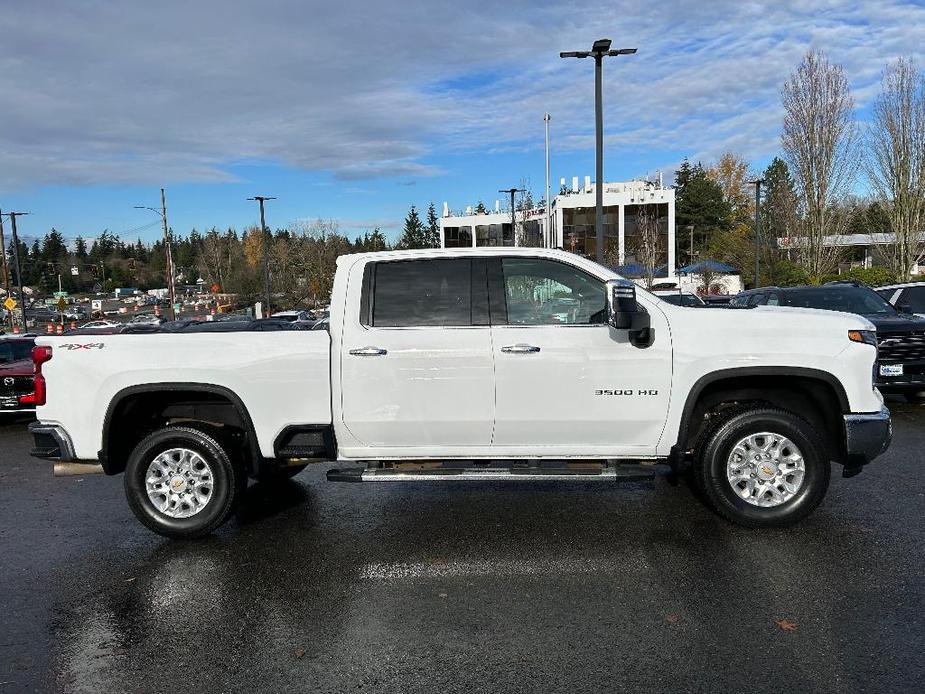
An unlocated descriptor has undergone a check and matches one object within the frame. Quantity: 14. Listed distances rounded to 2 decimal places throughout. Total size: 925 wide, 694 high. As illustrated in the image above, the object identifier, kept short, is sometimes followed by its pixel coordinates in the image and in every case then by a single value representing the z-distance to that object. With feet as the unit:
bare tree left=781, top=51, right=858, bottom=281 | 103.76
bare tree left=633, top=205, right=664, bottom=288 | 124.57
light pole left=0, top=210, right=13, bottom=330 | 160.04
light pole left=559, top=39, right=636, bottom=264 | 50.38
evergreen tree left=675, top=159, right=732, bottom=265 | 240.12
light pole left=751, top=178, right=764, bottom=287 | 114.01
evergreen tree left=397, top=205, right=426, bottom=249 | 281.09
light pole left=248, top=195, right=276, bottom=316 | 137.73
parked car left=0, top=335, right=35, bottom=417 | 37.50
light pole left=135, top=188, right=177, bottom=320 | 157.53
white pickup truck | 16.71
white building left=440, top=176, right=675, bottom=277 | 165.48
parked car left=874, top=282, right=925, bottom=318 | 39.60
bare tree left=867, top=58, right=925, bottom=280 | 98.63
